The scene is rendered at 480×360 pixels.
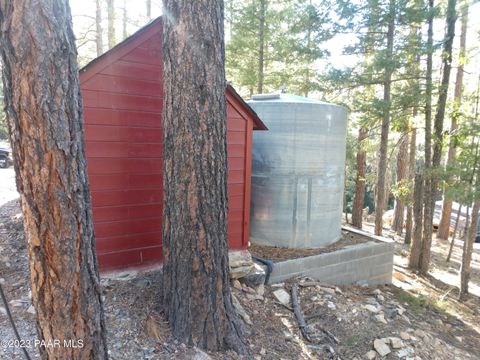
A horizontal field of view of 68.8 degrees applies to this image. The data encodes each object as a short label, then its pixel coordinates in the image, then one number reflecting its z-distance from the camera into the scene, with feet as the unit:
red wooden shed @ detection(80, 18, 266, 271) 12.74
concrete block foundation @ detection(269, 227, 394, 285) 17.48
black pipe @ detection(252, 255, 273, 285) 16.56
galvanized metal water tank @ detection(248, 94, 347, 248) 19.80
